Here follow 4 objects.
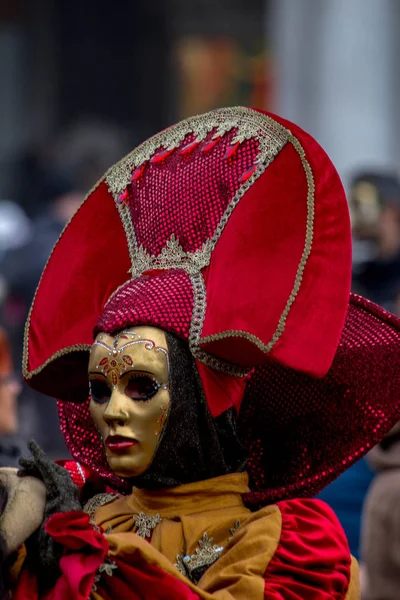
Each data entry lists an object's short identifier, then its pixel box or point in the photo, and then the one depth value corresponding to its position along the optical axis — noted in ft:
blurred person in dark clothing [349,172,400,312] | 45.35
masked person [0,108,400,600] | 22.29
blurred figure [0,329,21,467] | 36.09
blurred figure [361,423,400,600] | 30.64
